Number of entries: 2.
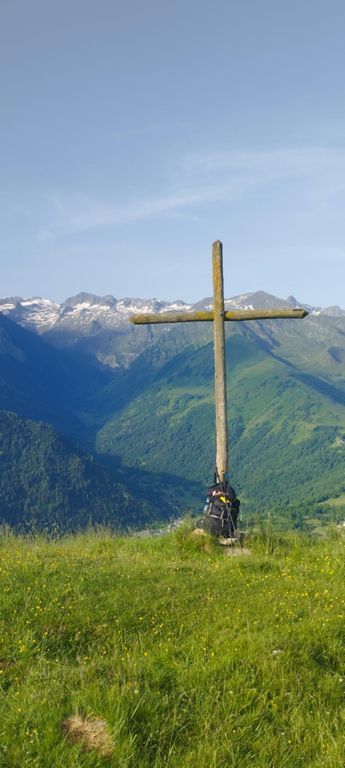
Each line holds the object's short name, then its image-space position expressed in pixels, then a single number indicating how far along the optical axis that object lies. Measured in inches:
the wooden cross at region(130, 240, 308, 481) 645.9
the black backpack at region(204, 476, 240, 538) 580.7
